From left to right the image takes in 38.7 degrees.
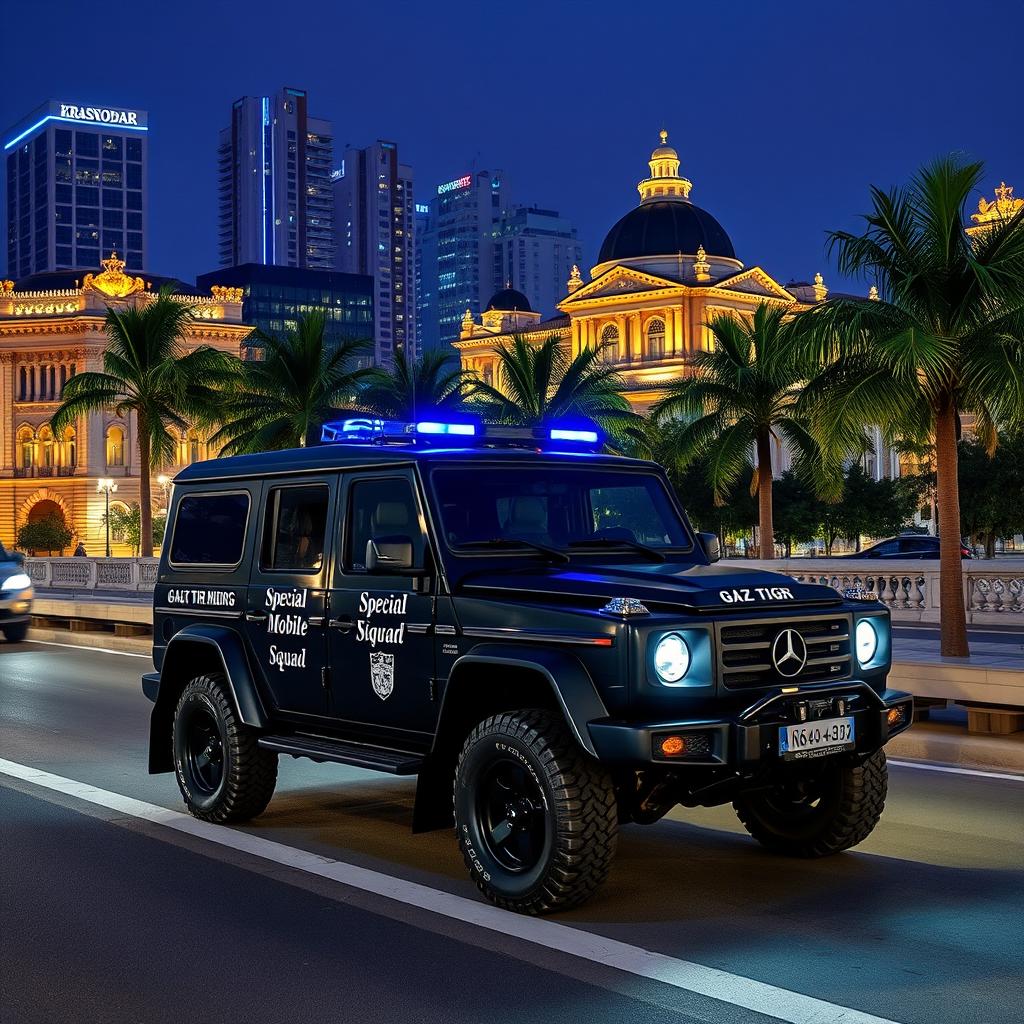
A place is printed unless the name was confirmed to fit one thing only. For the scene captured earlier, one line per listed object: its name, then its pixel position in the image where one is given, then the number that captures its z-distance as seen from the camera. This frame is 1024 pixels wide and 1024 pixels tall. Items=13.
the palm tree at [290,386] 38.77
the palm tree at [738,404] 31.17
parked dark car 42.41
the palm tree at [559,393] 39.03
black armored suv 6.27
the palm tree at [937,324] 15.05
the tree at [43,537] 98.56
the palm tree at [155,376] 37.78
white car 23.17
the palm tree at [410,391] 41.00
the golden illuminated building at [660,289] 117.00
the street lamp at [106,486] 97.31
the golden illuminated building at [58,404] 107.31
